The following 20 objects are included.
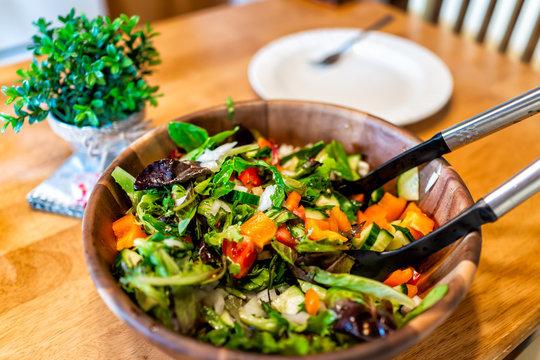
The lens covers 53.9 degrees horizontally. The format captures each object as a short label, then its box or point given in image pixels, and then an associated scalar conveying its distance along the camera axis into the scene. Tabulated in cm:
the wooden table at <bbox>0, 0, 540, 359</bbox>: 40
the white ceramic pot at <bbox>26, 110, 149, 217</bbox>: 49
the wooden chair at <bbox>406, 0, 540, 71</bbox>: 89
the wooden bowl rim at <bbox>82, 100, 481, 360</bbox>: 30
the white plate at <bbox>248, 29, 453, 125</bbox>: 60
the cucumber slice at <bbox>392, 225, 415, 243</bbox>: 42
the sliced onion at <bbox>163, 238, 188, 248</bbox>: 37
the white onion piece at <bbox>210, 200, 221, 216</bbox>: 41
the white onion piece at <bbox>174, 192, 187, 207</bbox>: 41
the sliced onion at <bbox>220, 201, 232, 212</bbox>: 41
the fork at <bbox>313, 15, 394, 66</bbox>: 69
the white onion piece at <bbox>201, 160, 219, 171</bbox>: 43
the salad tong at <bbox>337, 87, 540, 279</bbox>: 35
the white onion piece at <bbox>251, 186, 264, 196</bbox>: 43
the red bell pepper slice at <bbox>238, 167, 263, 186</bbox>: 44
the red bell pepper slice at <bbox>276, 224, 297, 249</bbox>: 40
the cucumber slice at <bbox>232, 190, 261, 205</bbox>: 42
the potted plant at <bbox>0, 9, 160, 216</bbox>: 46
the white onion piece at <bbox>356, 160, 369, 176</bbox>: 47
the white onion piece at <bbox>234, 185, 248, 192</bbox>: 42
